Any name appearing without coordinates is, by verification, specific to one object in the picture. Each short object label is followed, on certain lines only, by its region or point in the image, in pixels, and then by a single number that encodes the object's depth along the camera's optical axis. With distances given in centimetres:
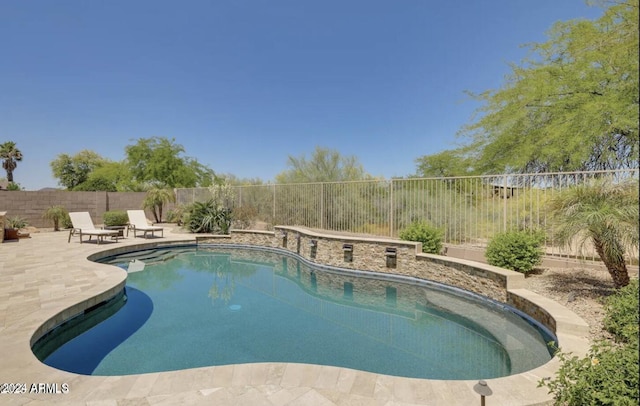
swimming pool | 352
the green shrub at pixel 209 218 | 1309
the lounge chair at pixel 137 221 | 1245
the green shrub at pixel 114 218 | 1445
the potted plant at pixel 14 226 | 1100
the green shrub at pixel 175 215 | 1655
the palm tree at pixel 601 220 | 399
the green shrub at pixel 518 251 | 575
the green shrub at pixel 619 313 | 297
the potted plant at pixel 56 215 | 1421
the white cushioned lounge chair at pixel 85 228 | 1017
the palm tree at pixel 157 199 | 1689
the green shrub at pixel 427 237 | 736
